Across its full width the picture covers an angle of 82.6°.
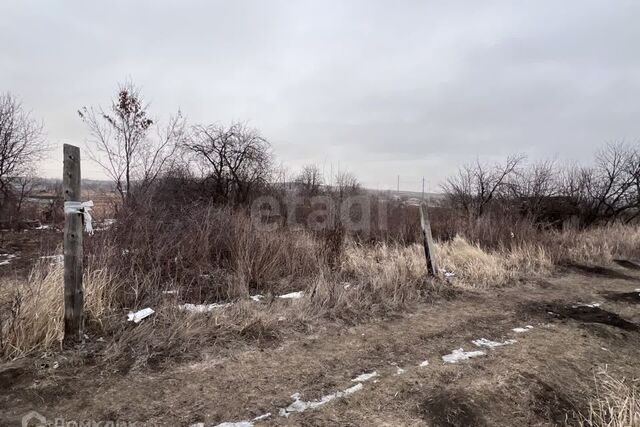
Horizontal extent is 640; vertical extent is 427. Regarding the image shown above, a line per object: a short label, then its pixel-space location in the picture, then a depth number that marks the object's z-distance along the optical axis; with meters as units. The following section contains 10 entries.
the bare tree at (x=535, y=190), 12.82
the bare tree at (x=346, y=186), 17.11
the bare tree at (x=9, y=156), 12.54
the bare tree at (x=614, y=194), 13.66
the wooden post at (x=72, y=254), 3.09
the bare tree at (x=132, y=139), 9.26
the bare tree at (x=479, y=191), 13.07
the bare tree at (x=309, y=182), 15.80
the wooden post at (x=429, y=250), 6.30
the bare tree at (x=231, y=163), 11.06
